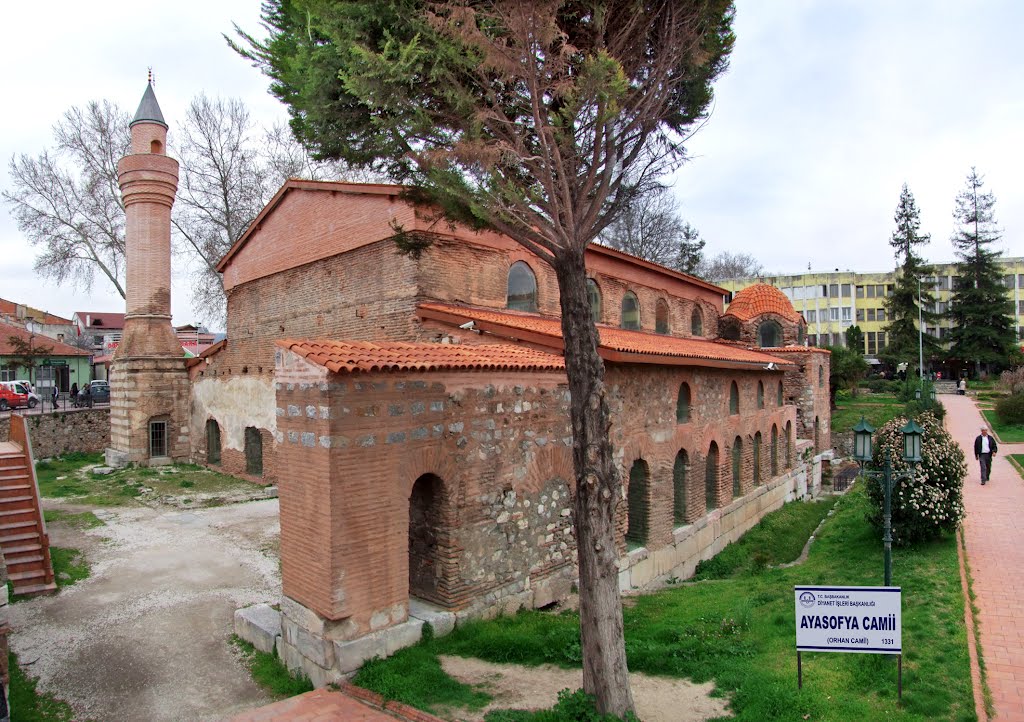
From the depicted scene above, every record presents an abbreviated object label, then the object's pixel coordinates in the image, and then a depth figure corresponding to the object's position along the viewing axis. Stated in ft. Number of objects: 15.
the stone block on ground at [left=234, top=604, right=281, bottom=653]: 23.40
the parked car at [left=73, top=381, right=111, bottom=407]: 80.02
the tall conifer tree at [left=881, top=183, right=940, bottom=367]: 138.51
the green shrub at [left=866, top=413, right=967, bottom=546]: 33.12
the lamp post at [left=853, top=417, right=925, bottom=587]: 26.99
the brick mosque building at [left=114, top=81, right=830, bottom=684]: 21.11
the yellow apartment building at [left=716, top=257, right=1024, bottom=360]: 174.60
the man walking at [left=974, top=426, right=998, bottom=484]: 52.90
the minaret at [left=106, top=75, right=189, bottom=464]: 61.67
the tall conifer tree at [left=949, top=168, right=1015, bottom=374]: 133.49
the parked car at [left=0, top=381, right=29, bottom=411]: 78.23
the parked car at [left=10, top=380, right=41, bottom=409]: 84.69
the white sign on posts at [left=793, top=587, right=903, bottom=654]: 18.40
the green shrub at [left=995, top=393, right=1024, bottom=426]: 87.15
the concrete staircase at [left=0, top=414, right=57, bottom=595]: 29.84
